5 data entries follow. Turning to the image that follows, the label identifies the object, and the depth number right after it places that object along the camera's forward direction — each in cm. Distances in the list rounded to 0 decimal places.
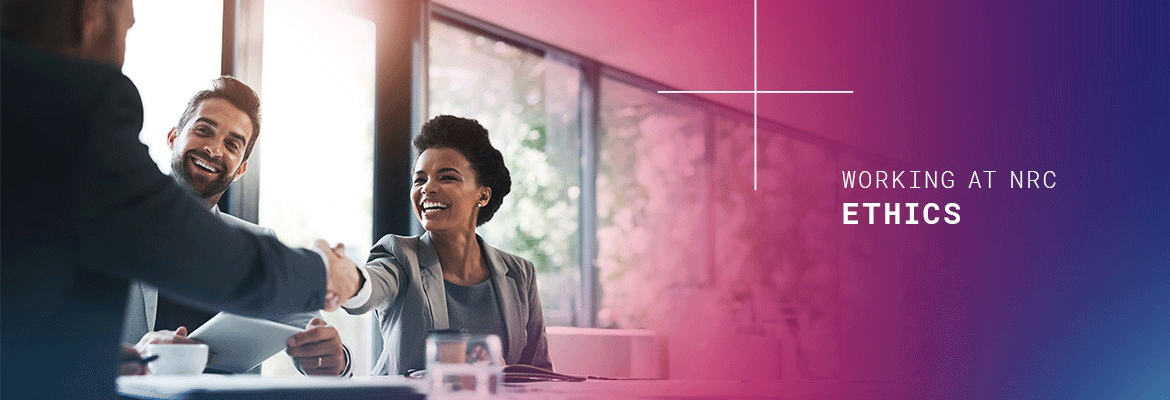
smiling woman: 247
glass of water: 142
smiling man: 228
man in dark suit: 123
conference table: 118
